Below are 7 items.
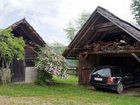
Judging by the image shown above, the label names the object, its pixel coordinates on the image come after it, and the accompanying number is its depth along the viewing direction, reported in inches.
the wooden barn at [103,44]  344.6
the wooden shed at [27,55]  409.4
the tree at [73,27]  1348.9
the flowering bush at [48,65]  383.9
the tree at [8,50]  357.3
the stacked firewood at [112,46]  338.7
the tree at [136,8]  924.2
